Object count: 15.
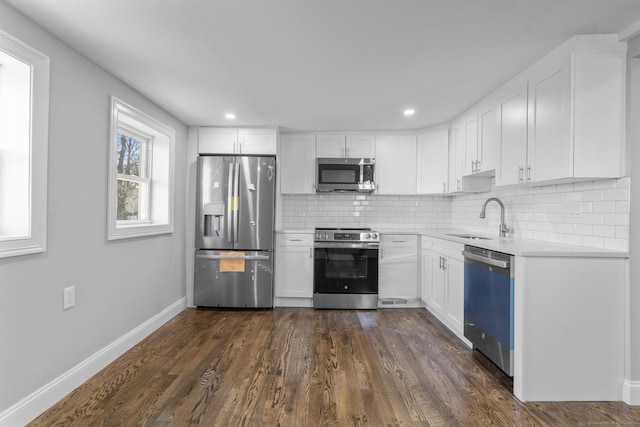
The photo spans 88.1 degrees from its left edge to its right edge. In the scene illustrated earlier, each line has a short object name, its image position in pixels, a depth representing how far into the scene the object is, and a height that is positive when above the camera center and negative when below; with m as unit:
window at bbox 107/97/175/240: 2.58 +0.36
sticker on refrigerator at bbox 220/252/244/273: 3.84 -0.59
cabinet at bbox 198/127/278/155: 3.97 +0.87
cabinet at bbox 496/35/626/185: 2.00 +0.68
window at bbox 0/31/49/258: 1.78 +0.34
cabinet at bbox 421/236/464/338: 2.92 -0.65
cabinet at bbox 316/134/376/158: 4.22 +0.87
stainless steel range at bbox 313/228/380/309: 3.87 -0.68
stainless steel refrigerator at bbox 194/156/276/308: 3.83 -0.29
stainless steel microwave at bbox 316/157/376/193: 4.10 +0.49
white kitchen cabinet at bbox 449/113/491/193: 3.26 +0.61
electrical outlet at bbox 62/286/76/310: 2.08 -0.56
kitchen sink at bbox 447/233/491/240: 3.20 -0.21
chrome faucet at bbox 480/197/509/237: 3.05 -0.08
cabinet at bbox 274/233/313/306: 3.97 -0.64
